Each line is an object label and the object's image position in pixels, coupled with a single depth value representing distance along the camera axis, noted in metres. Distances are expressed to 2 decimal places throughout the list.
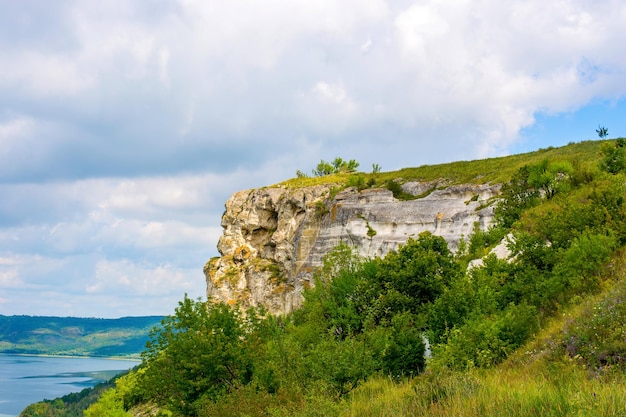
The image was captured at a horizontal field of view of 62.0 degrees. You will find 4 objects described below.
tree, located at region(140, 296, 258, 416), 27.44
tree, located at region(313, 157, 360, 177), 105.09
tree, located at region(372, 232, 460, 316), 29.34
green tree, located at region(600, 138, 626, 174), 32.31
